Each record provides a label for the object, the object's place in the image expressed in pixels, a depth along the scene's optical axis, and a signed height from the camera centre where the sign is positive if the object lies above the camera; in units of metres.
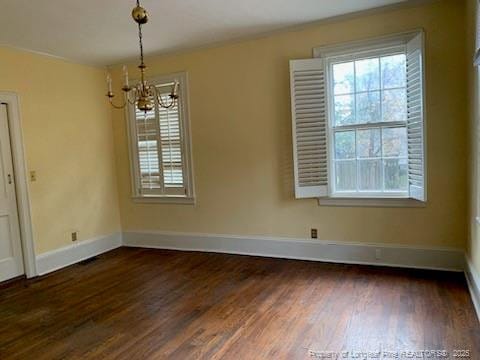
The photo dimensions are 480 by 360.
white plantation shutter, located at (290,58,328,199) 4.00 +0.19
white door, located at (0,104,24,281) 4.00 -0.62
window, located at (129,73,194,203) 4.85 +0.02
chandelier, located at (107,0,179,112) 2.38 +0.44
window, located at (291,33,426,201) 3.68 +0.21
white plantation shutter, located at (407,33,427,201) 3.49 +0.20
